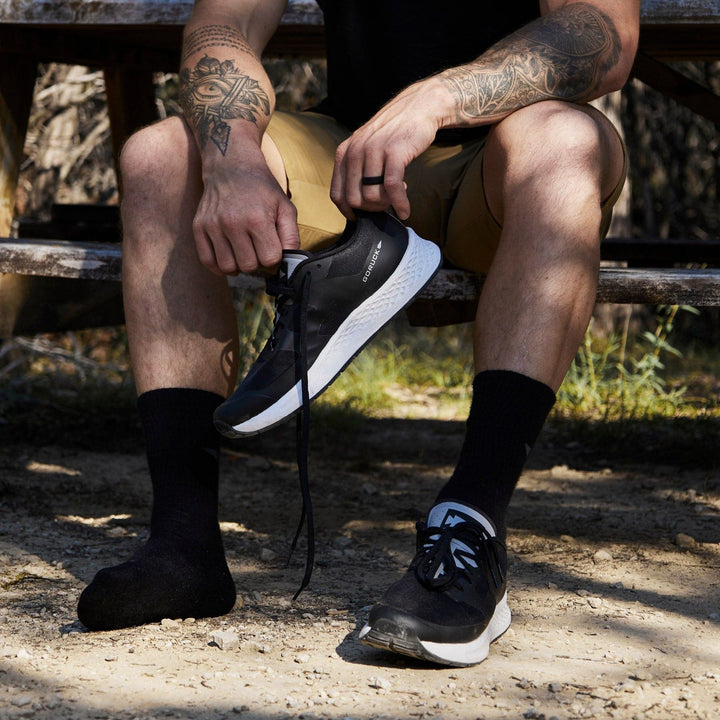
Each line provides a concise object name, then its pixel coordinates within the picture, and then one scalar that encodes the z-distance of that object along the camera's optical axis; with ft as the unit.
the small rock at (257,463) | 10.57
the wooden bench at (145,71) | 7.02
